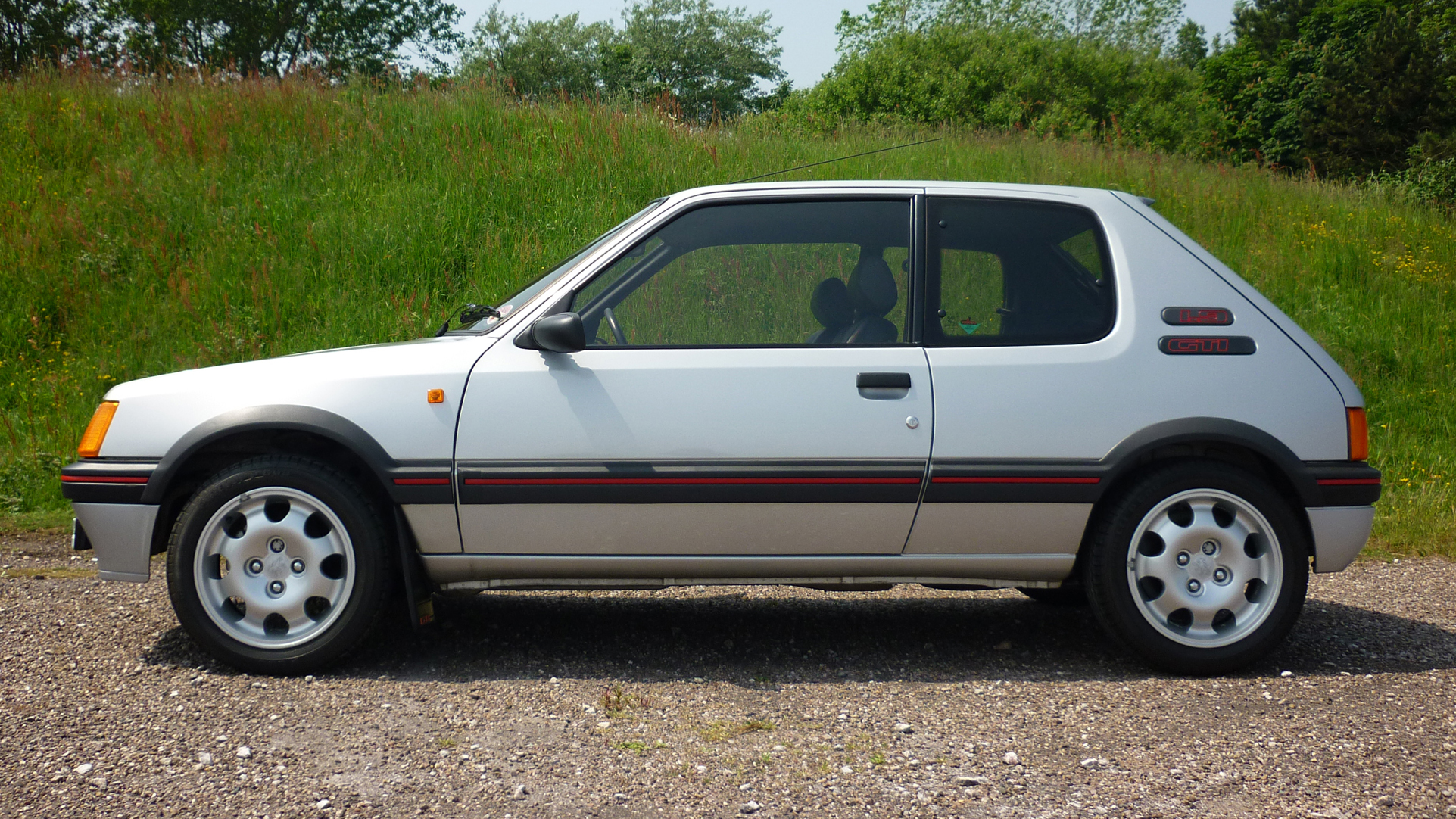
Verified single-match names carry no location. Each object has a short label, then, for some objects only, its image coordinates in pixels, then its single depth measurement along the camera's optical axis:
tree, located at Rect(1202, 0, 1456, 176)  33.44
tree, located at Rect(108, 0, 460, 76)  32.41
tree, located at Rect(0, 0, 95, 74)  26.80
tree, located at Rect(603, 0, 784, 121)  59.41
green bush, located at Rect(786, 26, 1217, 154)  28.84
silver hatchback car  3.72
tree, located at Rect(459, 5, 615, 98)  55.50
